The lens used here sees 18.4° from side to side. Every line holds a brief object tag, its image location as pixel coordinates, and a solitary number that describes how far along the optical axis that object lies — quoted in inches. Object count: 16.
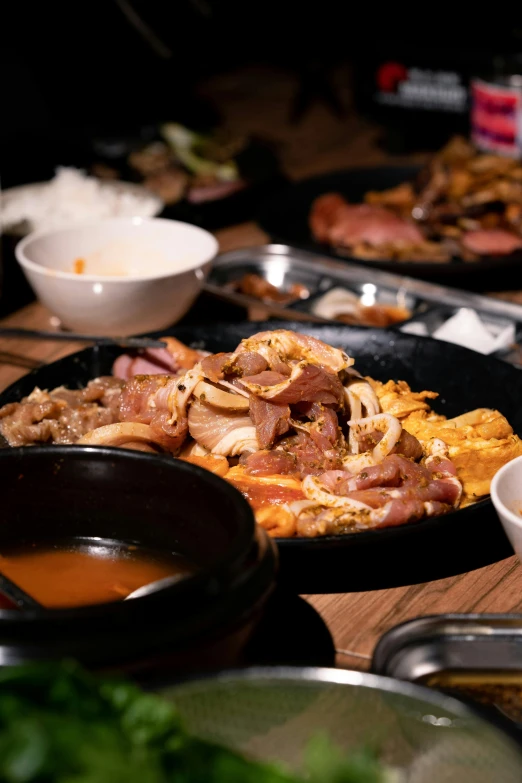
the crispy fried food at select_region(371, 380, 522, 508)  32.2
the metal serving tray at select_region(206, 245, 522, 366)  40.6
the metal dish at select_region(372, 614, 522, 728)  26.7
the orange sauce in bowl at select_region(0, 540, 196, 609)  29.1
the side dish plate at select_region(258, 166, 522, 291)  43.5
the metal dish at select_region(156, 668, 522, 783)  19.6
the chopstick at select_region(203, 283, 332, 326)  40.3
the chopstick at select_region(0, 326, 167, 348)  36.5
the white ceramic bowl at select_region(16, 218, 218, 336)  38.9
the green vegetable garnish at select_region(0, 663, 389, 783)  16.3
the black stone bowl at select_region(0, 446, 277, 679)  21.3
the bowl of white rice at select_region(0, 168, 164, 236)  45.1
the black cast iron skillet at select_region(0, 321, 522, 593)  30.3
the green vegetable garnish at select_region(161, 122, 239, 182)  53.0
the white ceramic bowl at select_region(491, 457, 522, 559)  29.6
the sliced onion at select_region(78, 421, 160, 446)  32.9
